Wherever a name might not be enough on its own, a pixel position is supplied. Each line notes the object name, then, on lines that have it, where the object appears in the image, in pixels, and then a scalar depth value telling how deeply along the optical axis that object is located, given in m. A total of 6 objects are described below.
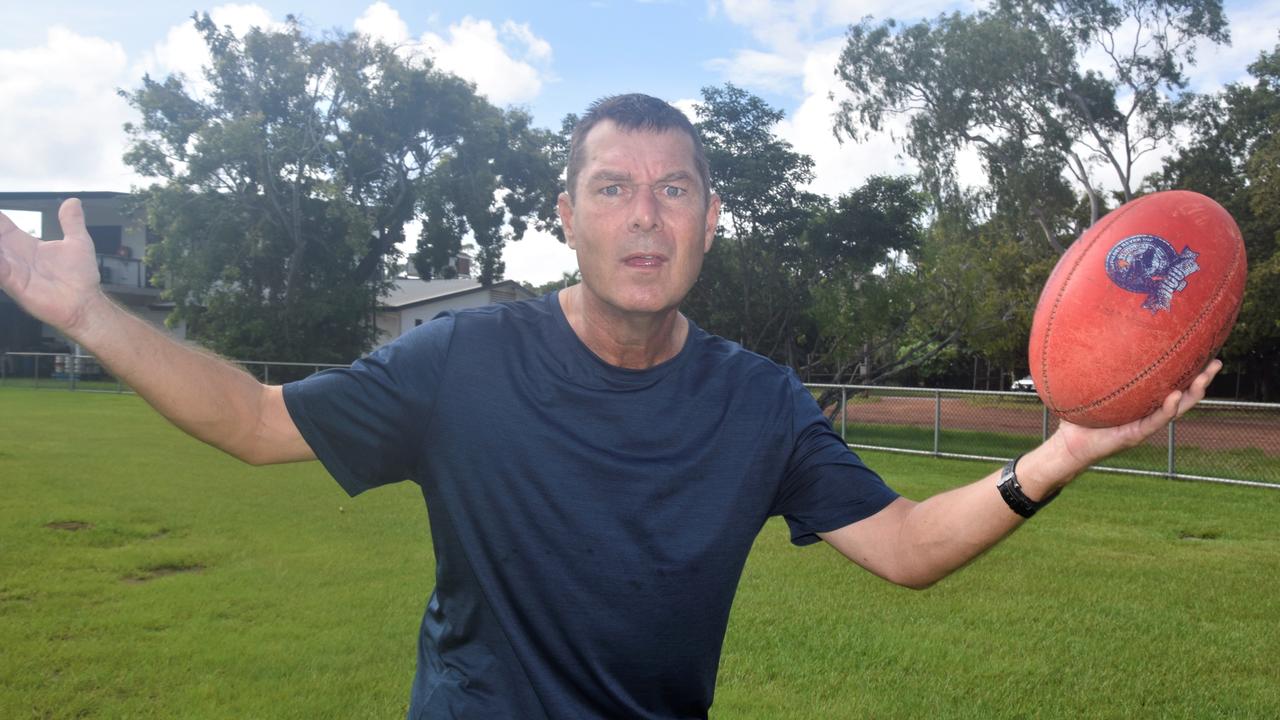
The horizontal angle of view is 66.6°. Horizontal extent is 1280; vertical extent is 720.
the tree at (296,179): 29.84
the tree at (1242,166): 31.73
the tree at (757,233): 23.34
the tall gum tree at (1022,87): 30.67
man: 2.21
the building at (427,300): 38.62
